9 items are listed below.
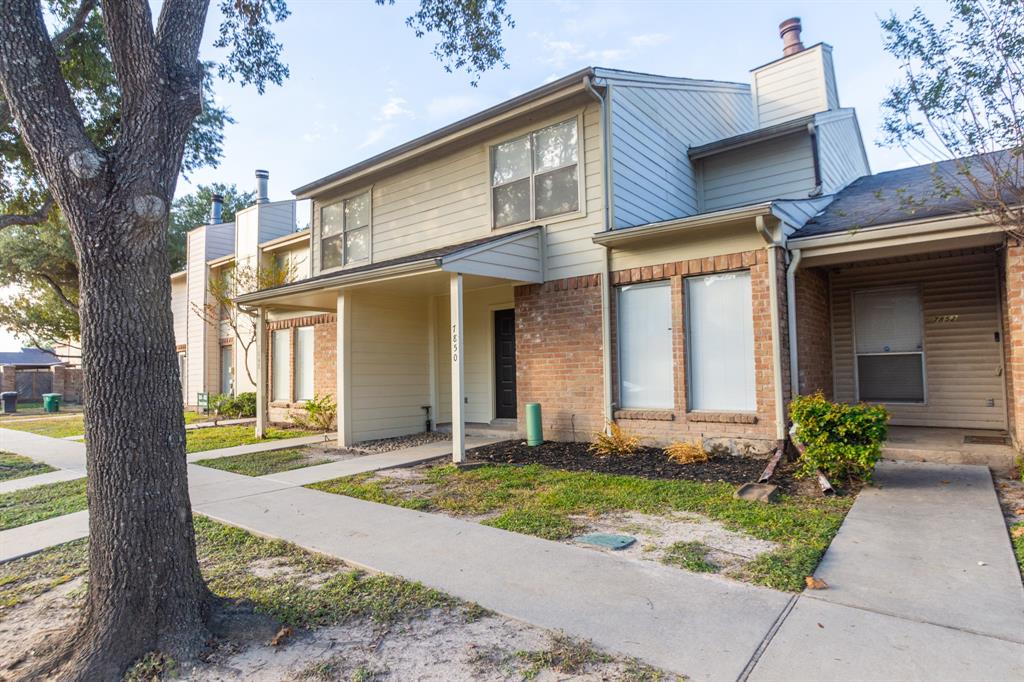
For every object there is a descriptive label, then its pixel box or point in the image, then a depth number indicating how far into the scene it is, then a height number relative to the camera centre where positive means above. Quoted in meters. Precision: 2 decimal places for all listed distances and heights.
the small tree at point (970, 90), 5.70 +2.87
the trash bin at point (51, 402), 21.09 -0.94
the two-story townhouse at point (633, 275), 7.34 +1.33
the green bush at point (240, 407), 16.11 -0.97
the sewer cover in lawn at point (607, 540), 4.23 -1.35
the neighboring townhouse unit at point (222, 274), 16.52 +3.21
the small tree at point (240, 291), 15.56 +2.45
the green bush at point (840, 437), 5.46 -0.77
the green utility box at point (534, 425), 8.65 -0.90
